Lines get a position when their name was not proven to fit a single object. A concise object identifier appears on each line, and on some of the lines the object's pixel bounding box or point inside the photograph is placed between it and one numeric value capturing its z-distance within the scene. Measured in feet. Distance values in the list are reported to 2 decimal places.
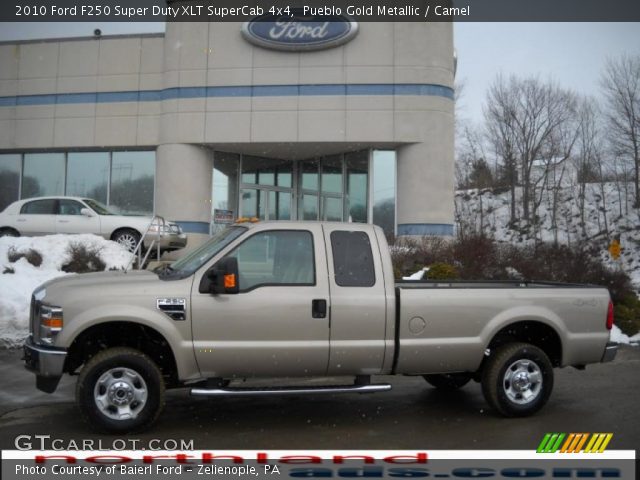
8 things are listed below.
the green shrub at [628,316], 39.09
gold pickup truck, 17.70
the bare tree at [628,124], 114.42
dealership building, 64.39
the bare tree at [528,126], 134.51
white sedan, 51.24
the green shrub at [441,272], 42.34
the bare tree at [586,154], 133.08
